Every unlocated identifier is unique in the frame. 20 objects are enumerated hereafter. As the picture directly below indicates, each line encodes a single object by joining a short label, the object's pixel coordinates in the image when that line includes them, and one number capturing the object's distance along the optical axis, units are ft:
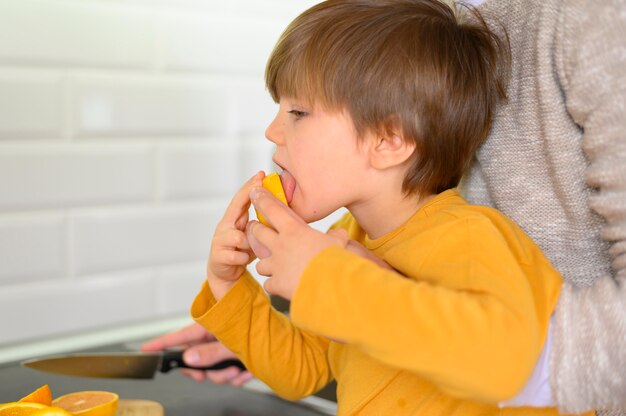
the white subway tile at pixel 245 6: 4.46
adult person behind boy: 2.47
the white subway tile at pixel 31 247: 4.07
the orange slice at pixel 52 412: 2.89
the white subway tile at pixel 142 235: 4.34
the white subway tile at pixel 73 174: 4.04
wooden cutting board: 3.37
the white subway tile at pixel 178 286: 4.70
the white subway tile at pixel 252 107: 4.83
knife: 3.78
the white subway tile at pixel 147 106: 4.24
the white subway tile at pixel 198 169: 4.58
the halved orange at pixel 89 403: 3.15
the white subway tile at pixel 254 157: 4.91
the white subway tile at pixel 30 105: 3.98
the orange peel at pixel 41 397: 3.08
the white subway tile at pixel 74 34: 3.95
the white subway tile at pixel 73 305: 4.17
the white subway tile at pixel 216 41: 4.50
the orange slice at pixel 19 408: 2.93
